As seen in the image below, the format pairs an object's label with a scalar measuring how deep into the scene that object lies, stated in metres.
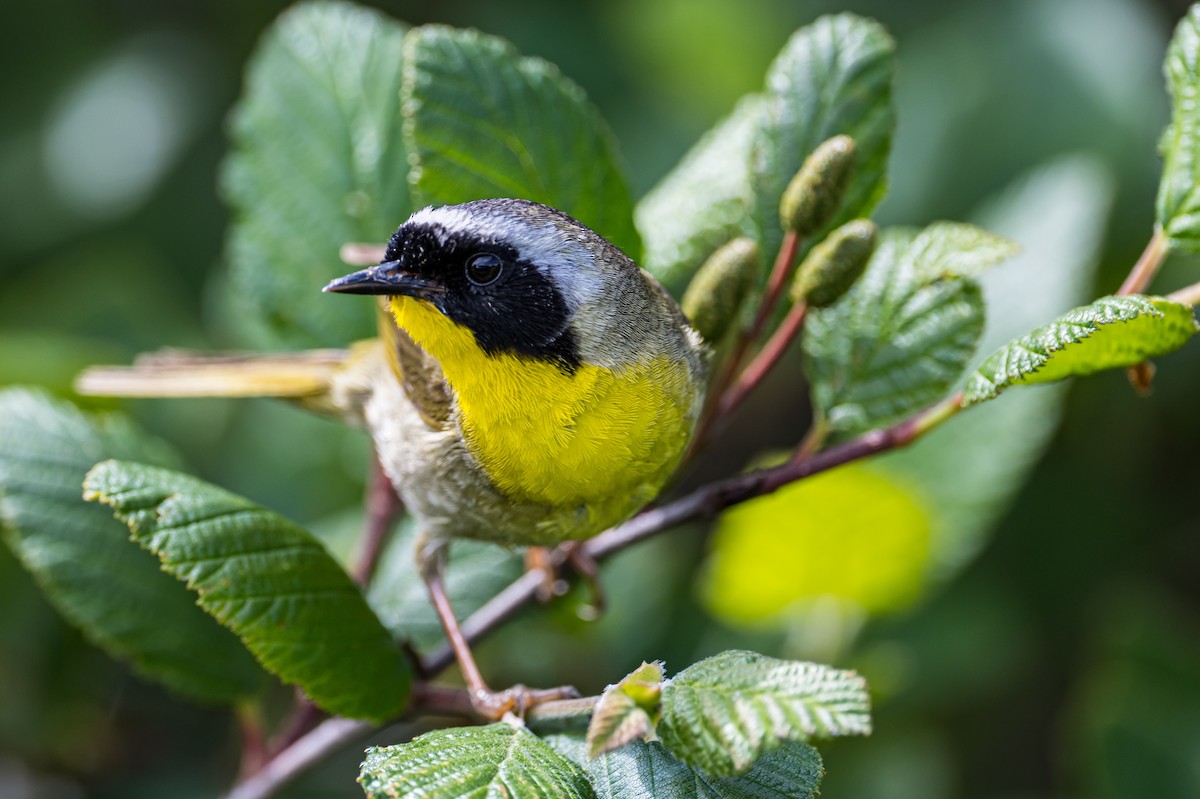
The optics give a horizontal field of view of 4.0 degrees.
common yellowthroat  1.86
